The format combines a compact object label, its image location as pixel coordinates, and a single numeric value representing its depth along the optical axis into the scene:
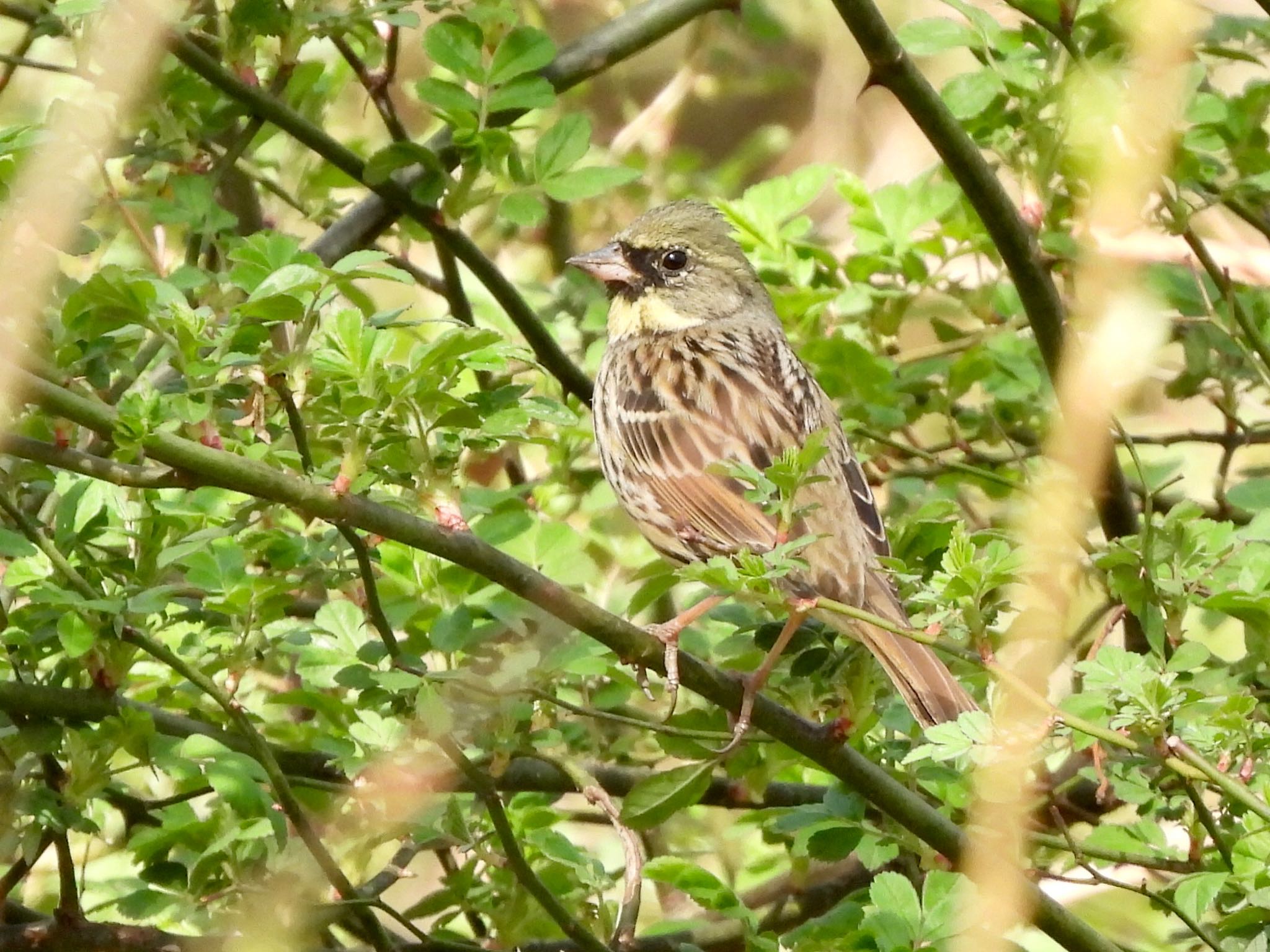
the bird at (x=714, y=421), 5.54
